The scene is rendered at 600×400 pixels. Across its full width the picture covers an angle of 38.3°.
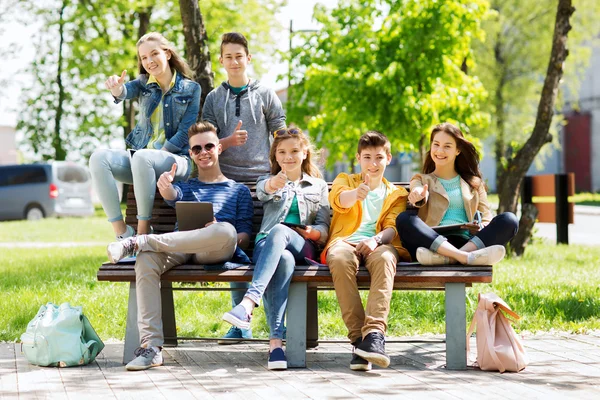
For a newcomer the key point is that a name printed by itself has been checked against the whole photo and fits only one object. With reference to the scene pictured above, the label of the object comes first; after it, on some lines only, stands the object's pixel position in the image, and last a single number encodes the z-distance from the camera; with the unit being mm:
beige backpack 5109
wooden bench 5172
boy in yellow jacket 5082
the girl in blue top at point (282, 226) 5172
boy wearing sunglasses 5230
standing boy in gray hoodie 6332
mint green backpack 5297
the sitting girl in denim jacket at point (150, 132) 5727
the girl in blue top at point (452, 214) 5281
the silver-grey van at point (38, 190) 27359
